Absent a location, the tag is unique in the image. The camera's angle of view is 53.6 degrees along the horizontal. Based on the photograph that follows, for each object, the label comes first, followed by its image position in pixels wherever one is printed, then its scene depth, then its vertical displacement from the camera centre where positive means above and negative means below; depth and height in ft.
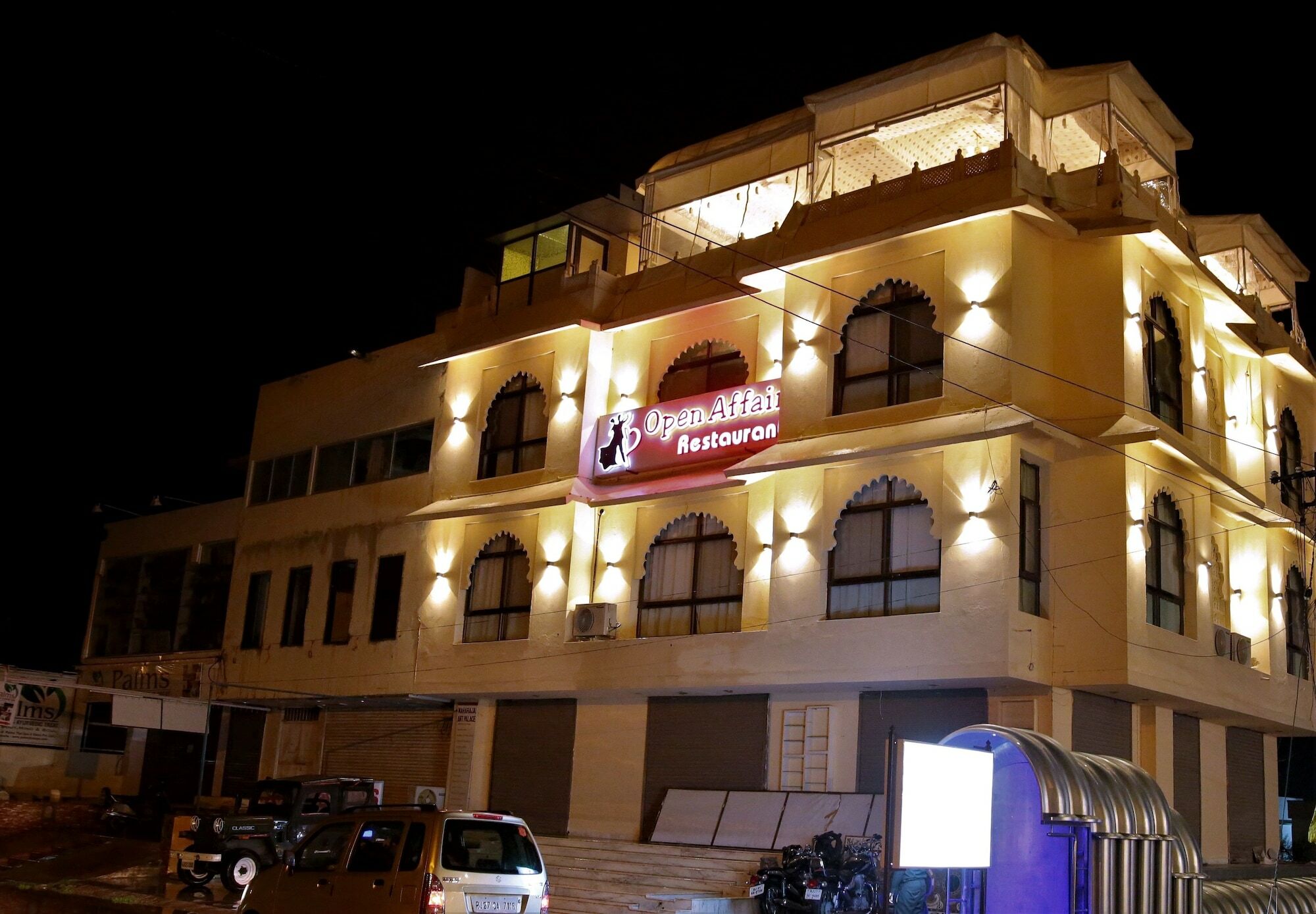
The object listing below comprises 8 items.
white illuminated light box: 33.71 -0.31
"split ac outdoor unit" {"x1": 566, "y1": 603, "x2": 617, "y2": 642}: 73.51 +8.23
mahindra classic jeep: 65.98 -4.07
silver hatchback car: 38.19 -3.23
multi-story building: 61.87 +16.04
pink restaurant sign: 70.95 +19.03
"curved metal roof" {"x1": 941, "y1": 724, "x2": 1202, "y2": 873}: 40.16 +0.49
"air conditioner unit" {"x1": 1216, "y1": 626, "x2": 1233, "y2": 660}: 68.44 +8.92
